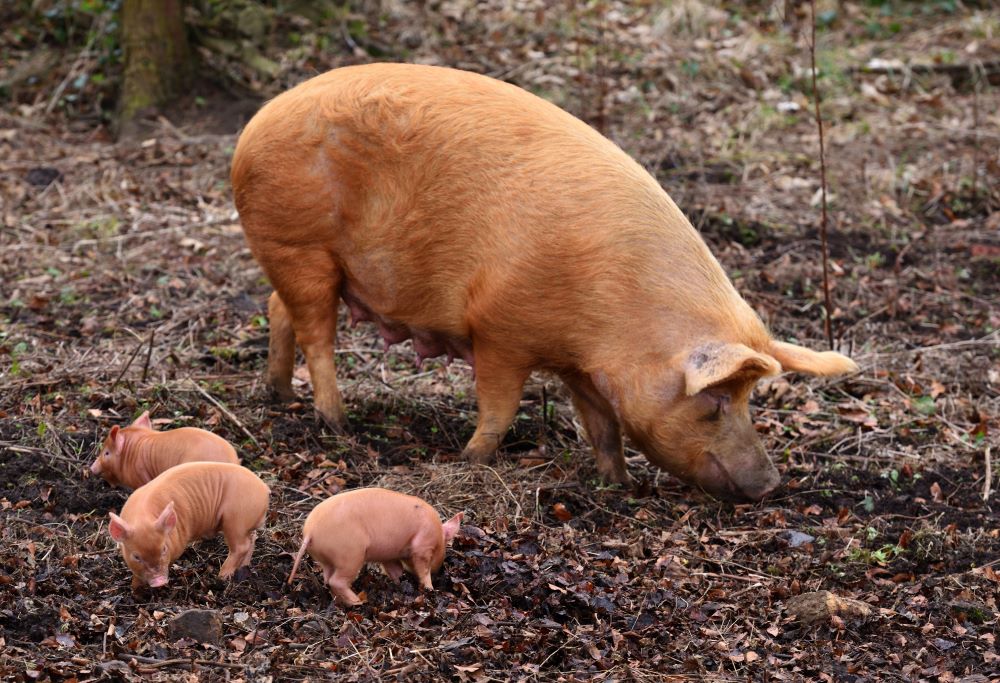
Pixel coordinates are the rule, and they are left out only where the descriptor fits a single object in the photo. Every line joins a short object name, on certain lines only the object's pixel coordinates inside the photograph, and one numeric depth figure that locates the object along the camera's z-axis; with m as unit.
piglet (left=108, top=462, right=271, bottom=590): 8.66
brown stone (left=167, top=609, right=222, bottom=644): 8.36
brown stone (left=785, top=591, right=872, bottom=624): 9.48
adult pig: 10.82
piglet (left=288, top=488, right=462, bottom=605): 8.99
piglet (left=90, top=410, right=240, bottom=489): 10.30
